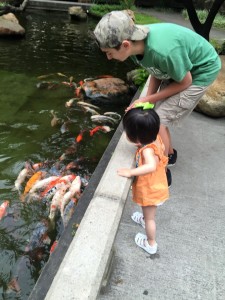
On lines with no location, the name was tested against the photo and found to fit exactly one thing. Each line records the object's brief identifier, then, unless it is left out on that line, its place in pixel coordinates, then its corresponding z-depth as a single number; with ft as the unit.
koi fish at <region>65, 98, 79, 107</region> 19.96
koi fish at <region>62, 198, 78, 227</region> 11.05
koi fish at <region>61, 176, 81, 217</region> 11.39
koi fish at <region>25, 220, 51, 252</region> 10.45
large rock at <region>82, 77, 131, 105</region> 21.09
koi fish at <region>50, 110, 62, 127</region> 17.76
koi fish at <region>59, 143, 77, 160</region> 15.04
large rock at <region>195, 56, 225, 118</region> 13.86
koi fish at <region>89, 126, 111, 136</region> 17.24
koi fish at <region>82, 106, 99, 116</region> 19.33
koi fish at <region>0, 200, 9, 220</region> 11.40
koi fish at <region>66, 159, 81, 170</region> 14.09
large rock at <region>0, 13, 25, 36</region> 32.83
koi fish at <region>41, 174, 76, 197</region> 12.21
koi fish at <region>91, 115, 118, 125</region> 18.43
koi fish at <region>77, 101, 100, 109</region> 19.90
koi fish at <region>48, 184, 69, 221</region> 11.38
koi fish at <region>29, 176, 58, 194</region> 12.33
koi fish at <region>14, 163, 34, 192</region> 12.91
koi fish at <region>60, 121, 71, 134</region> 17.40
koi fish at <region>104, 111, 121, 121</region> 19.07
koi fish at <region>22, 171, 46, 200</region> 12.57
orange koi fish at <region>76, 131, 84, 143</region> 16.44
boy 7.29
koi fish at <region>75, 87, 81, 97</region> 21.53
